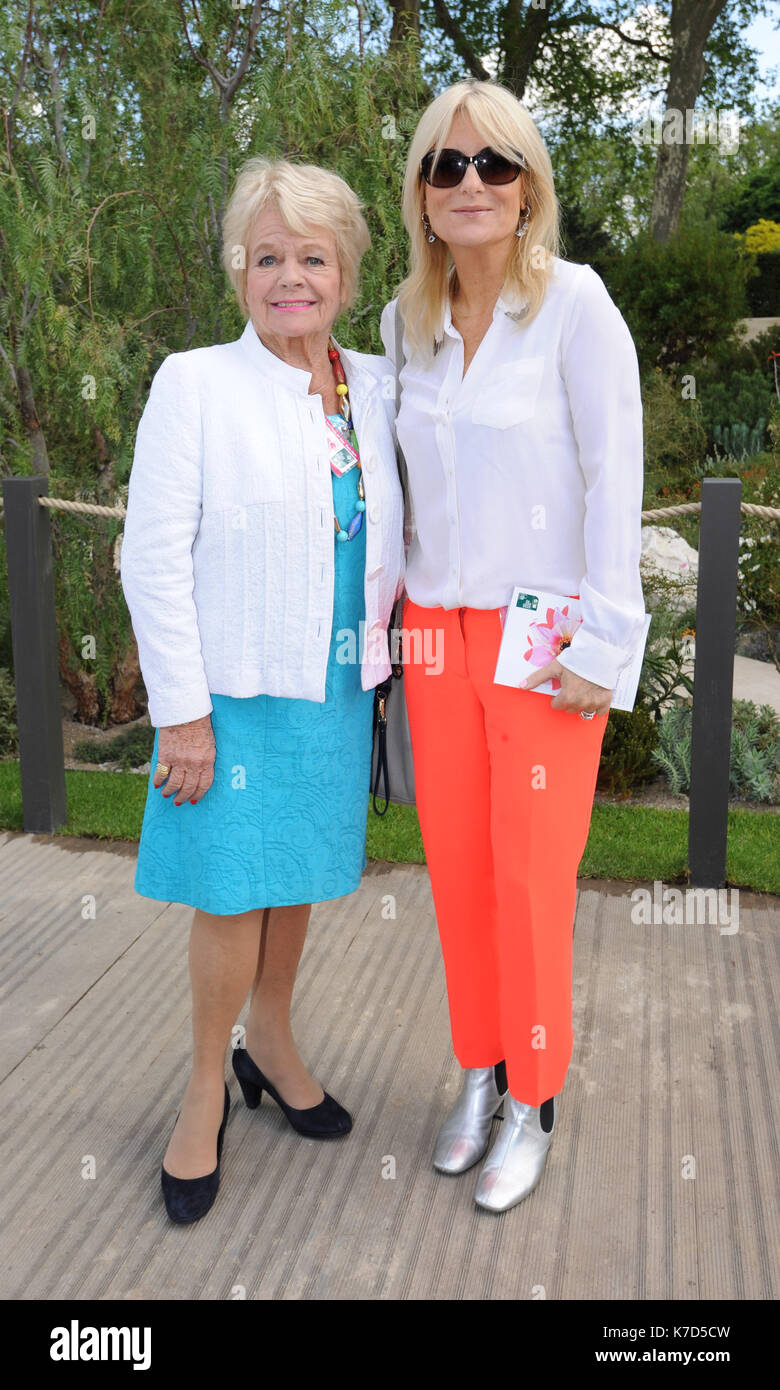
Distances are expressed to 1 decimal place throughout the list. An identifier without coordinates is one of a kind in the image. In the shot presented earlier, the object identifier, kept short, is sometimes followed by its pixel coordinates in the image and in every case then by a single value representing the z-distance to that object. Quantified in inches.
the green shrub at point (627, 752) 207.8
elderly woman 90.5
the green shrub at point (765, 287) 800.3
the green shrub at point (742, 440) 398.6
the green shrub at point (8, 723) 232.2
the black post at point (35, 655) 171.0
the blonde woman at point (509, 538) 87.6
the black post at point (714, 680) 150.6
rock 260.9
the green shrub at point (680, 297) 555.5
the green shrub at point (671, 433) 394.3
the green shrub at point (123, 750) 229.6
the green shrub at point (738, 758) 203.8
